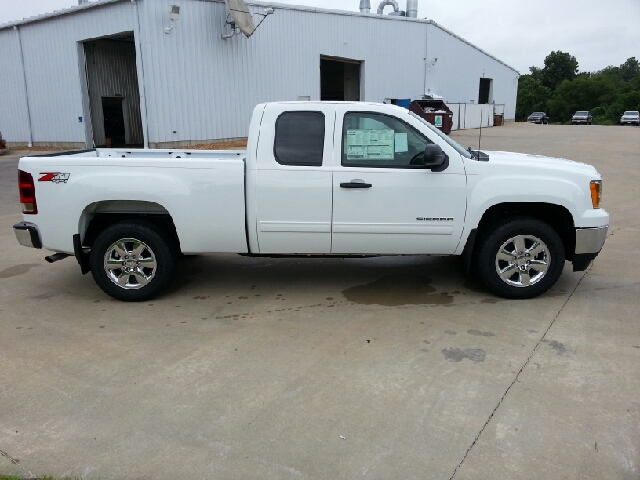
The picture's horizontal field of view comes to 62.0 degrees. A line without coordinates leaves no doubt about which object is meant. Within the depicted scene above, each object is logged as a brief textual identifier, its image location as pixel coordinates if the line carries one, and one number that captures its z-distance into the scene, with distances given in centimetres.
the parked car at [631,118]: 5278
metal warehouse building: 1931
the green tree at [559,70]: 10238
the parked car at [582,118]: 5572
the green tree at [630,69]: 12812
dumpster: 2734
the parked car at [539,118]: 5816
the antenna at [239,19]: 1931
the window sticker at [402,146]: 507
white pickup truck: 502
